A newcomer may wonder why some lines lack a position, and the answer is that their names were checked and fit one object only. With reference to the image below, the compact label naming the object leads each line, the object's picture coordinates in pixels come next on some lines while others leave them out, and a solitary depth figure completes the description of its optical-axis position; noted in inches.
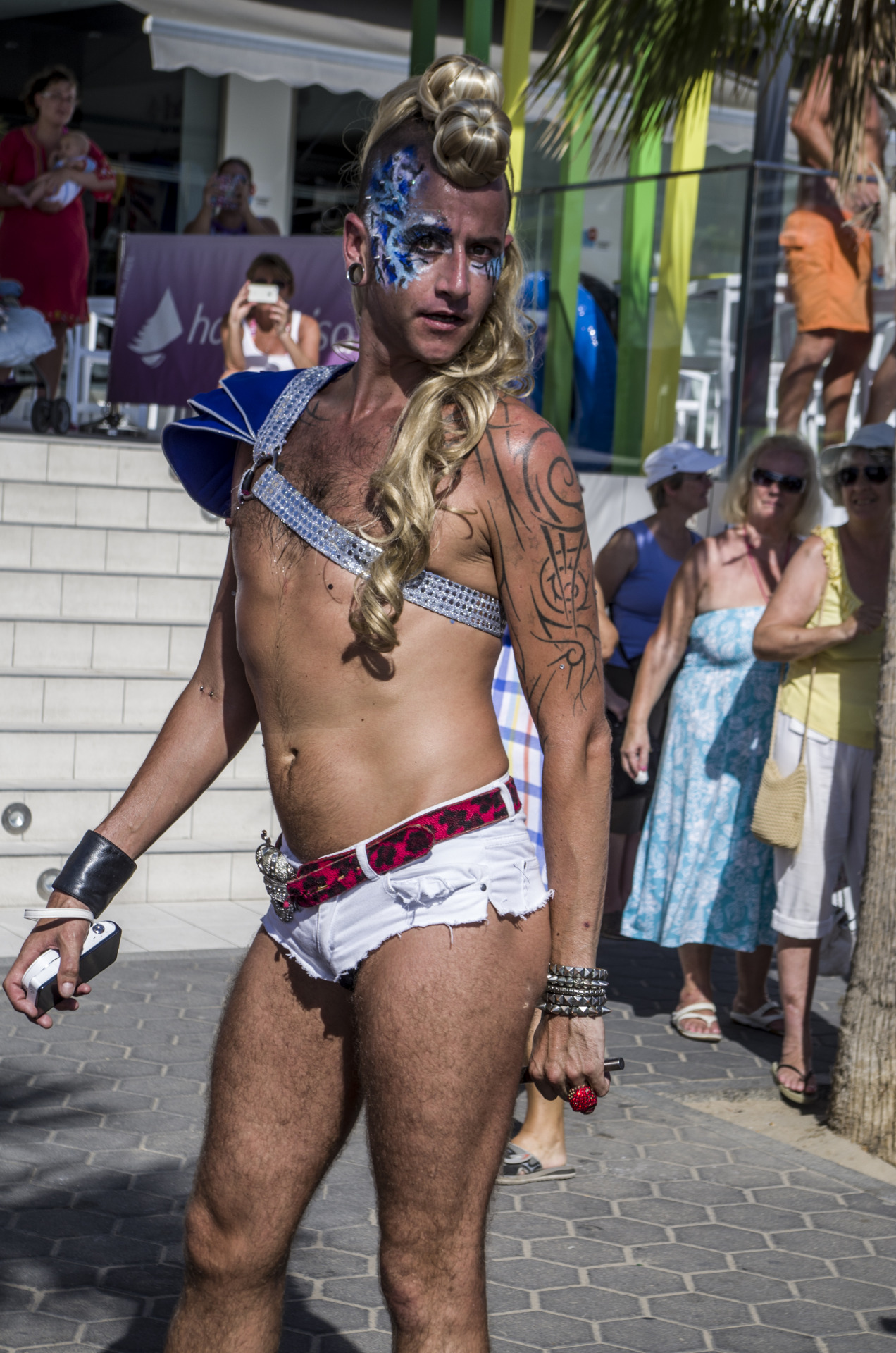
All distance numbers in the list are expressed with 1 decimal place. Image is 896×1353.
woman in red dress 442.9
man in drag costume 90.4
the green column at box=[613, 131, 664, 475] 379.6
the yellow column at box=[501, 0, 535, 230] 439.8
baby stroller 426.3
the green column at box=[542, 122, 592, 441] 407.8
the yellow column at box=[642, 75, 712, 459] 366.9
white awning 494.3
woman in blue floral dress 244.8
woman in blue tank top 286.5
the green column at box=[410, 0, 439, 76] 453.7
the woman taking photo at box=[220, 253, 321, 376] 412.8
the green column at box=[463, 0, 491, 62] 436.8
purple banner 434.3
